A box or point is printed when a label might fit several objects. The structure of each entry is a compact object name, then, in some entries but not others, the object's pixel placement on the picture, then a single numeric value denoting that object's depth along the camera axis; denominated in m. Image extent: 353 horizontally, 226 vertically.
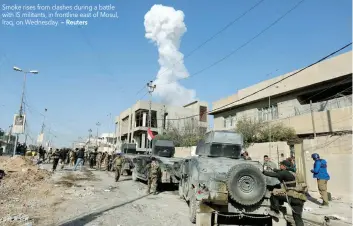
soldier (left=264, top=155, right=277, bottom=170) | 12.44
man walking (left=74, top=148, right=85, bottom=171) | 23.97
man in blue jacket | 11.06
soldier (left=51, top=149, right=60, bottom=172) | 22.75
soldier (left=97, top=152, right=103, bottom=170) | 30.49
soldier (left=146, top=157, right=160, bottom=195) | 13.24
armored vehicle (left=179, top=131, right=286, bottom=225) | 6.85
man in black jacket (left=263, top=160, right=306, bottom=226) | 6.86
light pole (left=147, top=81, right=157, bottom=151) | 31.81
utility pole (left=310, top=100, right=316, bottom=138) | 20.52
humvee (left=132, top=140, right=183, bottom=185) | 13.92
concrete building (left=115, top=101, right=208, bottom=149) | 51.08
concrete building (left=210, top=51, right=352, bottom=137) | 18.95
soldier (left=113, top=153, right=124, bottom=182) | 17.66
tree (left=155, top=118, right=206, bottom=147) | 35.73
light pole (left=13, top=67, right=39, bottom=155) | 26.99
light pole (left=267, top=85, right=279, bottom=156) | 21.89
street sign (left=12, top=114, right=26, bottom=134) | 25.84
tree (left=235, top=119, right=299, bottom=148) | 21.39
